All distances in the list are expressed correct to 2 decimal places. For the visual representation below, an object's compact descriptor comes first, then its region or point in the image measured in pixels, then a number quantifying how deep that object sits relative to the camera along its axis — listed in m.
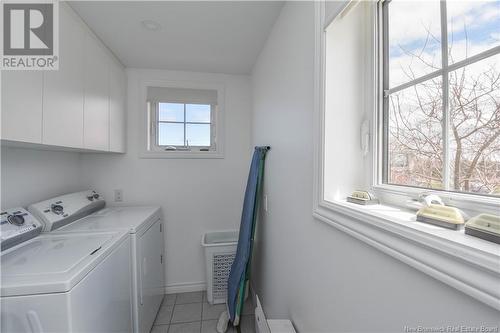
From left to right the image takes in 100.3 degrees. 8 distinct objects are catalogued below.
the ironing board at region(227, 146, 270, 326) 1.70
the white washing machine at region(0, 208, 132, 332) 0.77
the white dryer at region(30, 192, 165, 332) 1.42
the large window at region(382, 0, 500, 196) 0.55
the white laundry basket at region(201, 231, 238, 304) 2.06
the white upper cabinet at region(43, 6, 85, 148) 1.13
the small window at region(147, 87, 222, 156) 2.31
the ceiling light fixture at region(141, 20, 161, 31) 1.50
